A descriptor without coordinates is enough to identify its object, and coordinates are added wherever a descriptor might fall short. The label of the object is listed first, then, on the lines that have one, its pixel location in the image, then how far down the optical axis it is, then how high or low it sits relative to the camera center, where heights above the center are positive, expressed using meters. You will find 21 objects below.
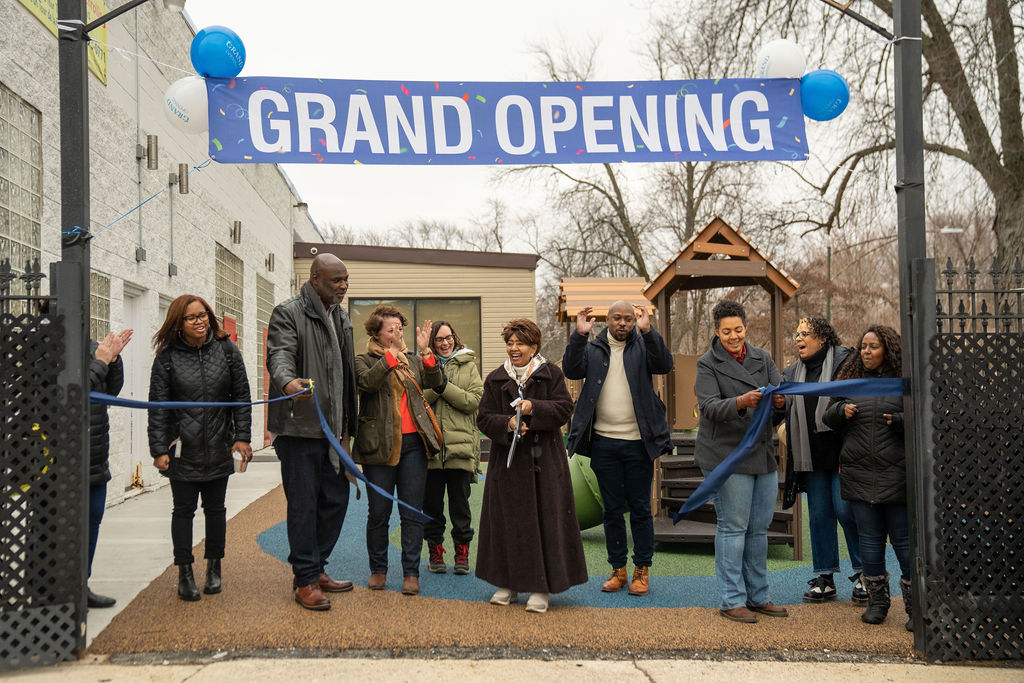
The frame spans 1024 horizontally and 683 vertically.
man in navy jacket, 5.38 -0.48
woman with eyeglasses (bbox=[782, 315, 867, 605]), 5.21 -0.73
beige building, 18.05 +1.45
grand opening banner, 5.14 +1.46
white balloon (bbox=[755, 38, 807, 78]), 5.37 +1.88
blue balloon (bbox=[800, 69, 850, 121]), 5.32 +1.64
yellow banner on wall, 6.67 +2.91
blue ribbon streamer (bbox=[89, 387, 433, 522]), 4.41 -0.29
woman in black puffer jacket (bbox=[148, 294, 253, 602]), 4.98 -0.41
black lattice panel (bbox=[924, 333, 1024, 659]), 4.21 -0.77
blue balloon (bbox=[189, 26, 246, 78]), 4.97 +1.84
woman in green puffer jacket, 5.93 -0.74
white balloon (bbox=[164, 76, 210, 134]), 5.03 +1.56
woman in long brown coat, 4.96 -0.85
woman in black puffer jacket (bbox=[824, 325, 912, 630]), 4.61 -0.74
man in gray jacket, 4.86 -0.36
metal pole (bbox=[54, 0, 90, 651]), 4.14 +0.69
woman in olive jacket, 5.39 -0.50
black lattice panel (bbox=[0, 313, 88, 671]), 4.01 -0.67
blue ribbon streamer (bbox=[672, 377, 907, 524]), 4.48 -0.28
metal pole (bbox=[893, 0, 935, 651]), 4.30 +0.55
